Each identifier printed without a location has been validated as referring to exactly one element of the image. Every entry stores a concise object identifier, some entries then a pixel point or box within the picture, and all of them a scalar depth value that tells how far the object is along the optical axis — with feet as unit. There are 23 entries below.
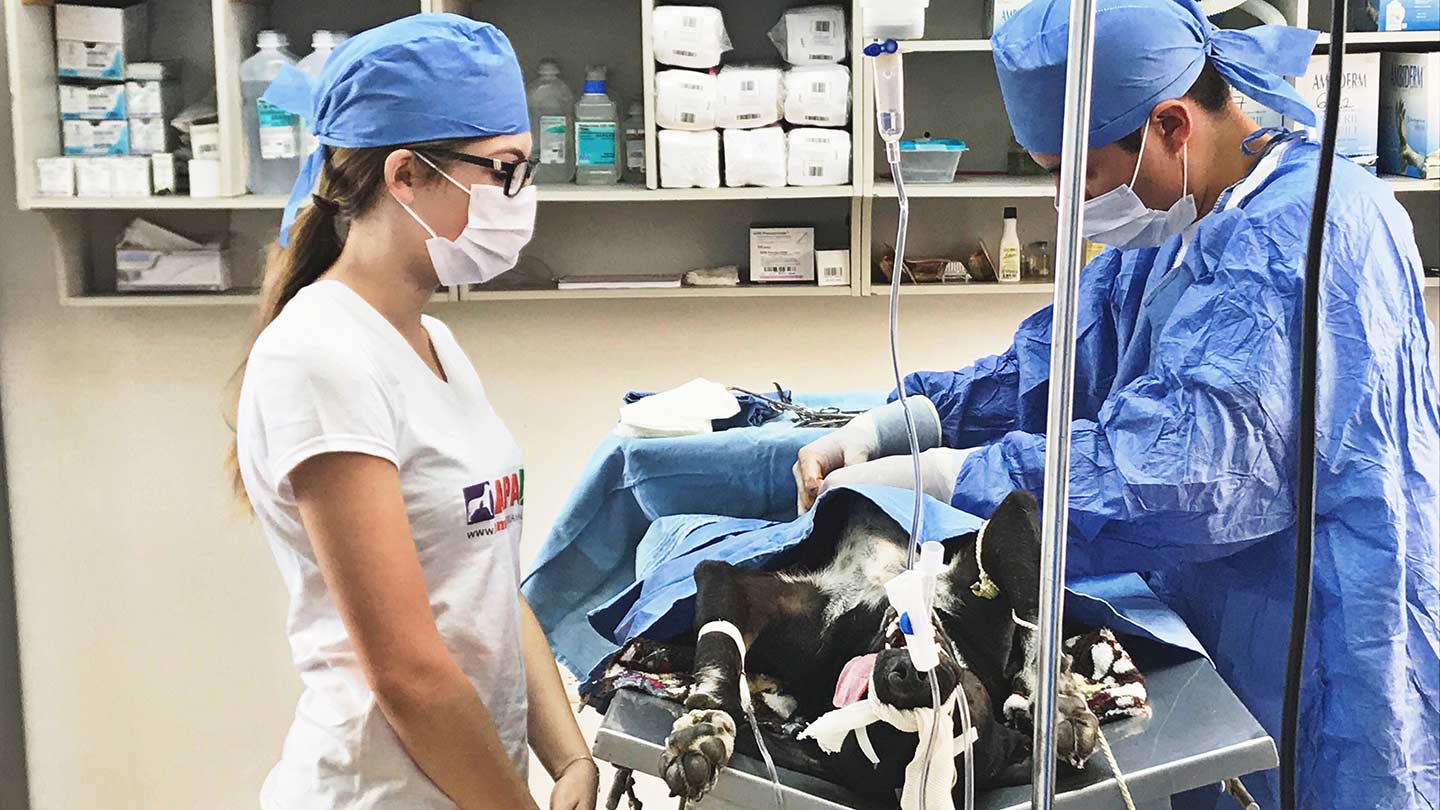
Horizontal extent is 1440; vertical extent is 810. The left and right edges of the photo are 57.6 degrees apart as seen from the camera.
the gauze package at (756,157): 7.57
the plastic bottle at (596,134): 7.91
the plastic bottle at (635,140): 8.02
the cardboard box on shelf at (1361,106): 7.68
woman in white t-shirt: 3.38
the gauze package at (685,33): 7.45
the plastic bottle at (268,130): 7.71
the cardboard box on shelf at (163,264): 8.20
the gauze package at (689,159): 7.57
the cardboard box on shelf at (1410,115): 7.59
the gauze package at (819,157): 7.59
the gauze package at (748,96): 7.52
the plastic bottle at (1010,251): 8.23
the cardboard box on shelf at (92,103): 7.76
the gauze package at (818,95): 7.54
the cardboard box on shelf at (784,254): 8.12
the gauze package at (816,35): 7.65
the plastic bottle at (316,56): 7.69
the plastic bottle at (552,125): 7.96
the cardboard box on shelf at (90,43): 7.80
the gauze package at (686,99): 7.48
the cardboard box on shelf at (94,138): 7.77
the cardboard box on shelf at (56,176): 7.70
